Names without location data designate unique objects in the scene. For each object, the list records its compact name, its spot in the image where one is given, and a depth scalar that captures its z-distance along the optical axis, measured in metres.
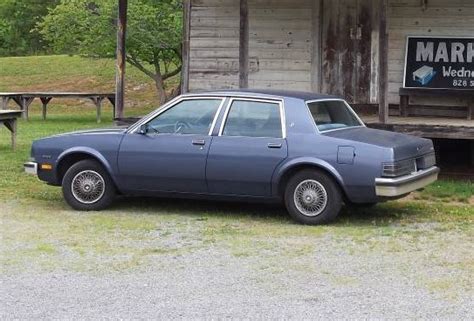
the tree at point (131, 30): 23.97
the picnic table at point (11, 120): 15.34
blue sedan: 8.57
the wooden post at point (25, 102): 24.16
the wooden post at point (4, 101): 23.19
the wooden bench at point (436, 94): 13.60
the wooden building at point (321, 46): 13.92
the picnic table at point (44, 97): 23.77
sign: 13.81
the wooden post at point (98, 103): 23.83
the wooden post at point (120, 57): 13.59
